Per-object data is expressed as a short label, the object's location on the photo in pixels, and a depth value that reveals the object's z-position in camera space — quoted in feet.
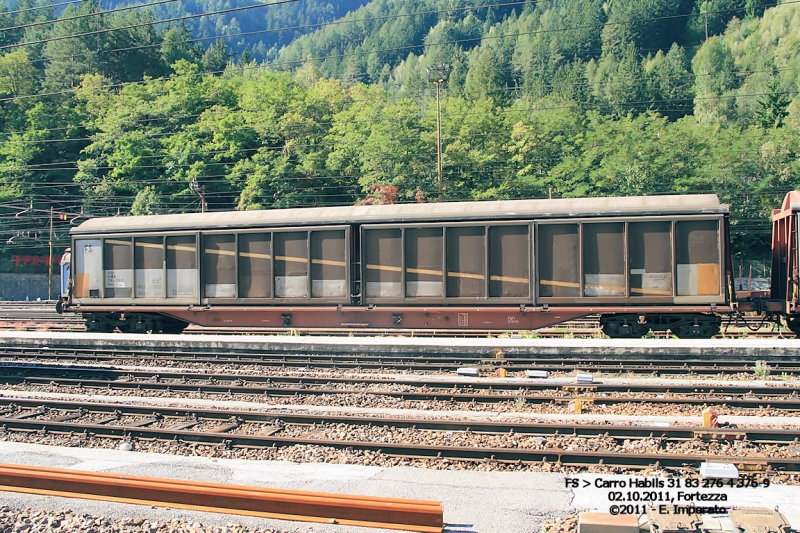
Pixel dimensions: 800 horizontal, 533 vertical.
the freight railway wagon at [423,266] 50.88
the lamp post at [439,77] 116.84
